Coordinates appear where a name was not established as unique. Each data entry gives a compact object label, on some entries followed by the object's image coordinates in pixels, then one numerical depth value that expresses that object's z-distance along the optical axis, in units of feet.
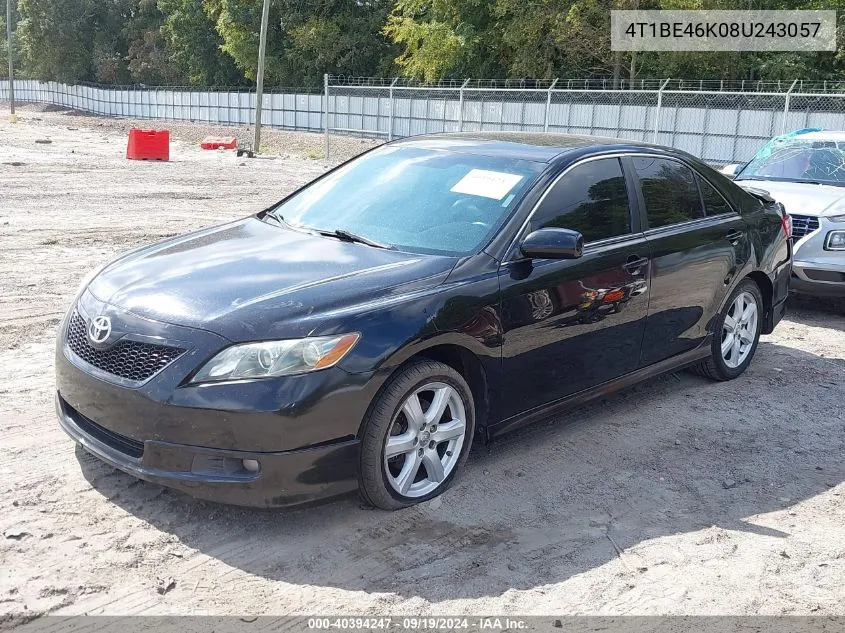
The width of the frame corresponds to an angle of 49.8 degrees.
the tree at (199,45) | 220.23
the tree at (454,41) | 141.69
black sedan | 12.41
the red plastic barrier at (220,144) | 115.24
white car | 27.71
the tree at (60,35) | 258.16
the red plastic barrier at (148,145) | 89.97
